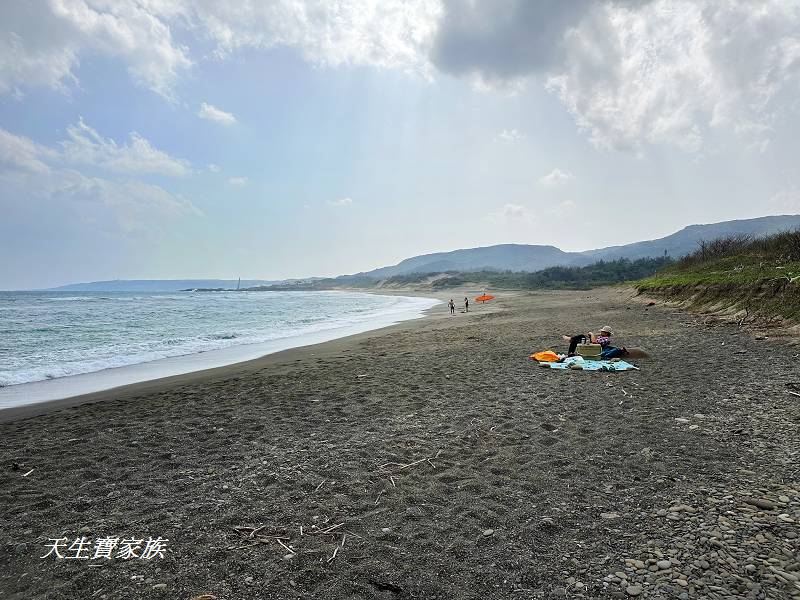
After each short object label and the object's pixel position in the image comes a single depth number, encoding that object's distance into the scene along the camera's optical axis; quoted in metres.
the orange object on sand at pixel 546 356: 11.49
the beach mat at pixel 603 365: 10.13
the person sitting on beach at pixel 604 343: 11.05
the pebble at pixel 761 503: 3.90
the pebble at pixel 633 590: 2.97
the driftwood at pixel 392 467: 5.31
